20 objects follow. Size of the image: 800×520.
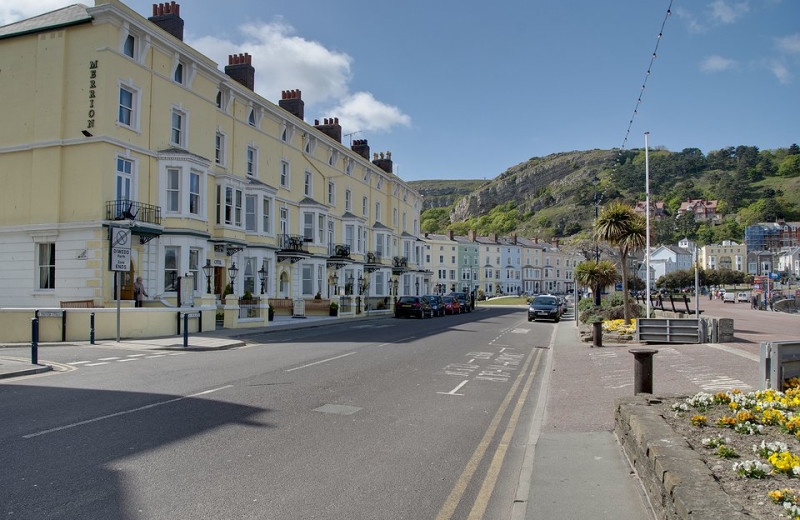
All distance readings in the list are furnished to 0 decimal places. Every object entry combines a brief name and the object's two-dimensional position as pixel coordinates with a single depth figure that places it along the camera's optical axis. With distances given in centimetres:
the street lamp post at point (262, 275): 3352
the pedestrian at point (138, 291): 2299
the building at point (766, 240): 13988
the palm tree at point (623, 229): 2633
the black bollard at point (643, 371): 812
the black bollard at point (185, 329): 1725
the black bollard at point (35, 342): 1262
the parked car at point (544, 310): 3542
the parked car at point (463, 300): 4991
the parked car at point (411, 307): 3766
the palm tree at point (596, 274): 3575
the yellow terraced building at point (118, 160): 2283
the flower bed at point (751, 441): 382
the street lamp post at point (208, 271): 2717
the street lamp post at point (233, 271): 2916
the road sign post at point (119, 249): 1744
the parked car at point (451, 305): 4458
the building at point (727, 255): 15512
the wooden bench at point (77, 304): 2148
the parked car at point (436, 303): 4023
